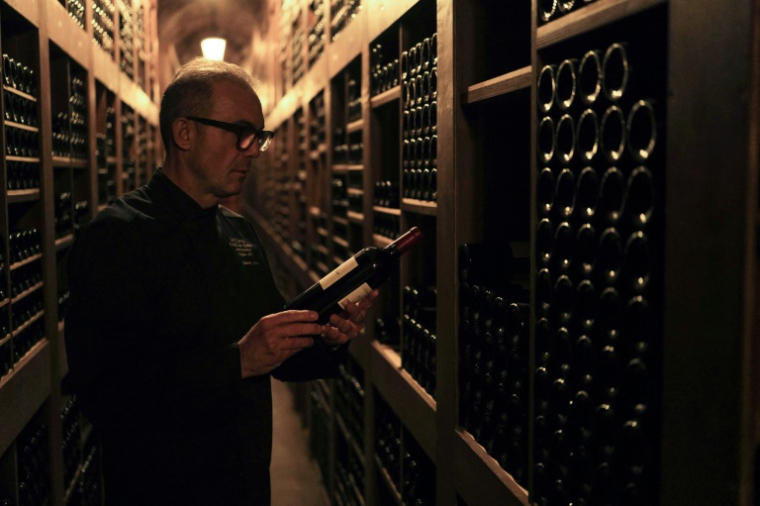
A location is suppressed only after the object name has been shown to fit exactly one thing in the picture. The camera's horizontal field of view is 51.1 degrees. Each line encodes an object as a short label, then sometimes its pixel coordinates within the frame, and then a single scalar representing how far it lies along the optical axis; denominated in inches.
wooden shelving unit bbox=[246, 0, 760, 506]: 45.9
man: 82.8
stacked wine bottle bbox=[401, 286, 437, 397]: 119.6
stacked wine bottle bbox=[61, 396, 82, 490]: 172.8
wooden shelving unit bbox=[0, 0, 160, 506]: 128.3
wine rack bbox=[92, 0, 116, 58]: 223.3
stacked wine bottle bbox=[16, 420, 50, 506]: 140.7
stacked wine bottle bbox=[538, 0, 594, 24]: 66.7
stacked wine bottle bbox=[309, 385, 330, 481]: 234.7
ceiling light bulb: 342.3
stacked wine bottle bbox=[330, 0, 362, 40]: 177.6
